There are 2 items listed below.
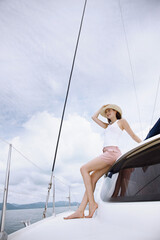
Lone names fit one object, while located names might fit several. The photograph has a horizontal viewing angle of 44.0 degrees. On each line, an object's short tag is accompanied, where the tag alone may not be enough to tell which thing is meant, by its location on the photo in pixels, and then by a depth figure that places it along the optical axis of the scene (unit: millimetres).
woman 1862
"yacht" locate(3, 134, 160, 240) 1009
